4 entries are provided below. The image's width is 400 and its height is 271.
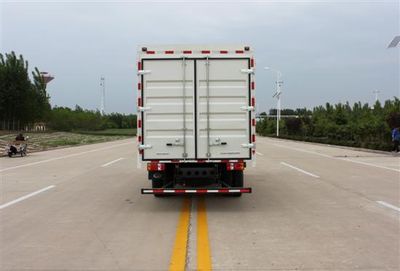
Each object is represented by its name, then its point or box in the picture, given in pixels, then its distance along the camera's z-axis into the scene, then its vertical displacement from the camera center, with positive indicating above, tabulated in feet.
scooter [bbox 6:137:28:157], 96.43 -5.15
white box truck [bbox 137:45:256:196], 33.14 +1.01
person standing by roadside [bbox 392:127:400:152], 99.40 -3.07
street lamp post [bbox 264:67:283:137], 257.14 +12.58
